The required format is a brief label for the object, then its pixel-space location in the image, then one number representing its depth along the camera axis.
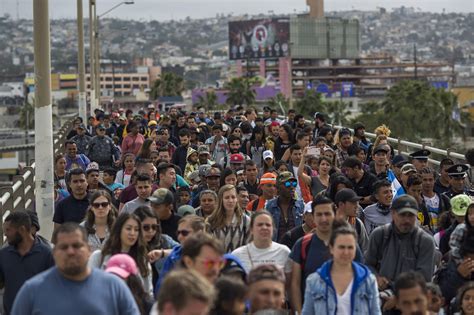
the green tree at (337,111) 122.69
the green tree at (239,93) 132.75
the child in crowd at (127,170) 17.71
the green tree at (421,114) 91.62
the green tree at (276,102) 121.29
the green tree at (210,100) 128.26
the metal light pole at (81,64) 38.00
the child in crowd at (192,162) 18.64
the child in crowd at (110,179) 16.47
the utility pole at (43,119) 15.31
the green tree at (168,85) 143.12
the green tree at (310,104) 125.44
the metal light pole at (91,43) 51.78
